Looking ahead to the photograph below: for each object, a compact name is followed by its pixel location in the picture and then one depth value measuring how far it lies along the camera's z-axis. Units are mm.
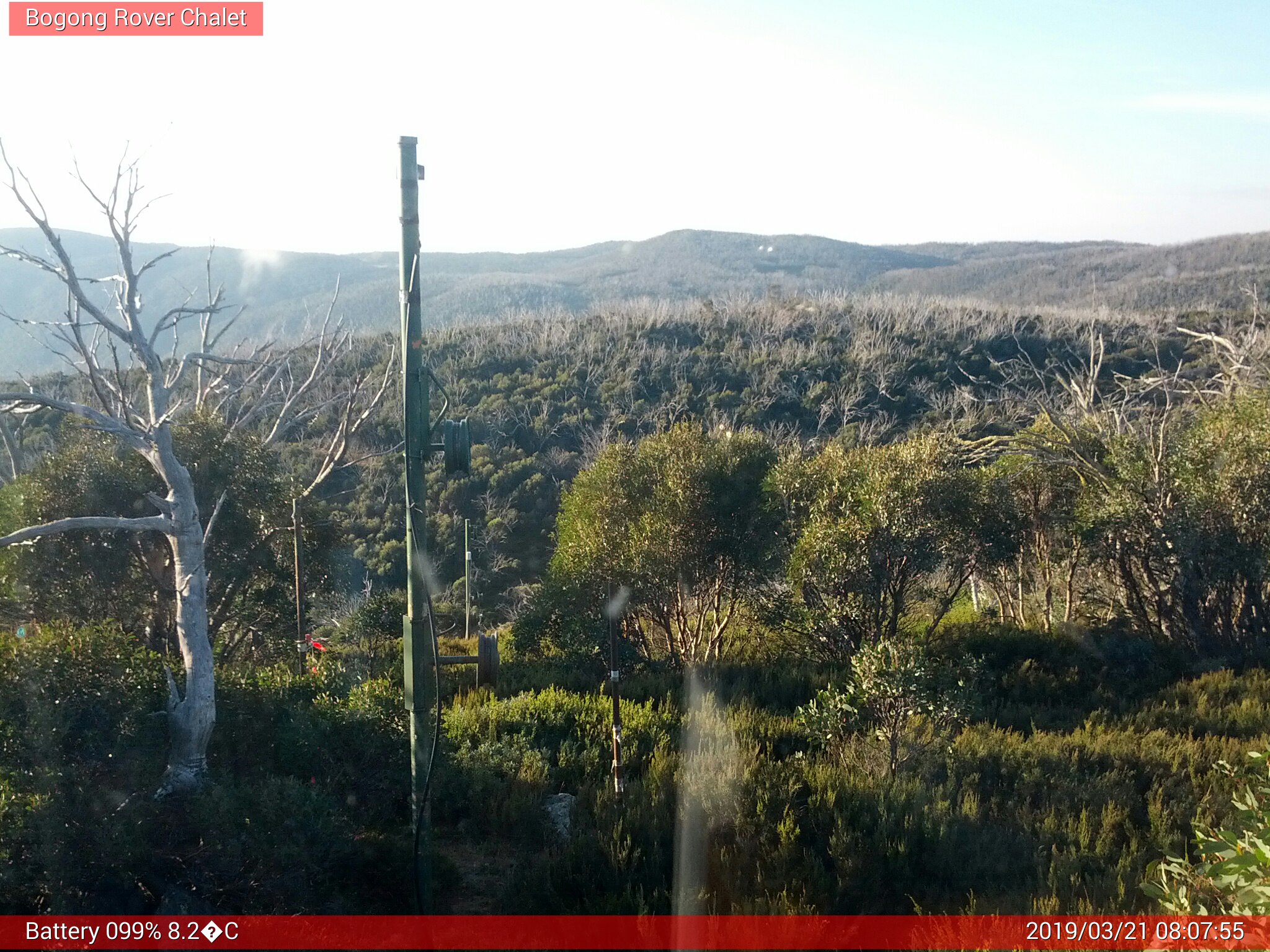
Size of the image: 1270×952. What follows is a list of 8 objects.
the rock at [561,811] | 6359
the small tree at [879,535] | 10953
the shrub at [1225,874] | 3703
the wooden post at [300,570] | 9125
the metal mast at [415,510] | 4797
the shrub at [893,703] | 7215
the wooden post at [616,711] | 6645
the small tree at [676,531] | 11461
